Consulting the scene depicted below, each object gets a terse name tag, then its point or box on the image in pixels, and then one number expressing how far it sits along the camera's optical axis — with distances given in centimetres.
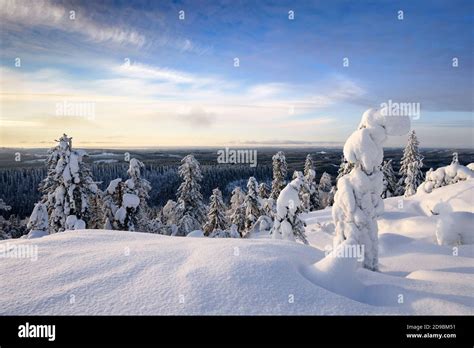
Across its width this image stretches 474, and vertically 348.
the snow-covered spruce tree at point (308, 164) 4691
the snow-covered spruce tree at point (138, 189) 2208
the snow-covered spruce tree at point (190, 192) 2828
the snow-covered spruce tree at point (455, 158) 2788
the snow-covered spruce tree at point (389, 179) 4526
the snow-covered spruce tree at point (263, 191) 3747
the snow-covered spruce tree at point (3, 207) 1903
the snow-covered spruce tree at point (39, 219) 1835
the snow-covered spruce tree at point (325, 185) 5718
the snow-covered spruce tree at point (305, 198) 4058
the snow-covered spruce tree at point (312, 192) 4584
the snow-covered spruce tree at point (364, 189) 779
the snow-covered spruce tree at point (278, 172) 3734
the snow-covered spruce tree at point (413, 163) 4216
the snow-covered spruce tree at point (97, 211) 2030
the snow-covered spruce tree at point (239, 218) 3278
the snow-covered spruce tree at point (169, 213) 3165
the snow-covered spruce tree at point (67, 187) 1858
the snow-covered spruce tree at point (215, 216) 2944
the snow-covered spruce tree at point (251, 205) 3133
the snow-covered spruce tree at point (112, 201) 2150
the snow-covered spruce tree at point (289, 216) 1549
